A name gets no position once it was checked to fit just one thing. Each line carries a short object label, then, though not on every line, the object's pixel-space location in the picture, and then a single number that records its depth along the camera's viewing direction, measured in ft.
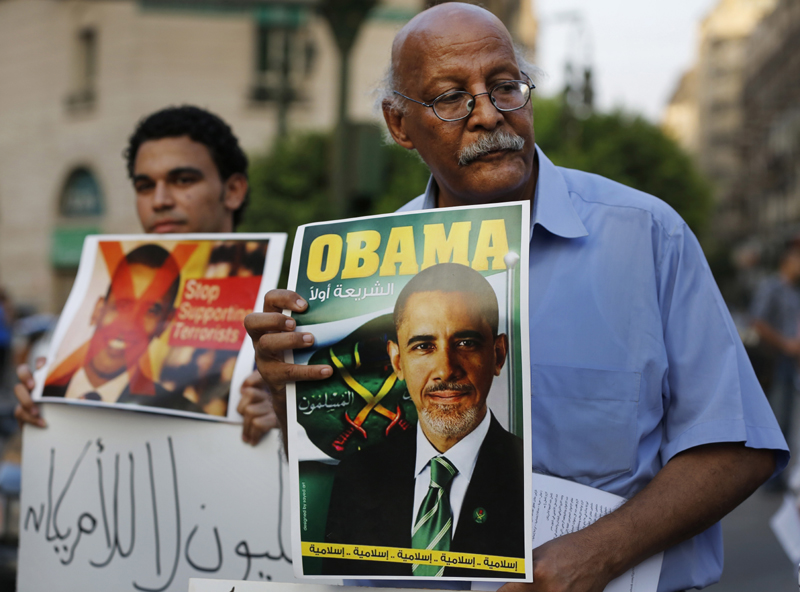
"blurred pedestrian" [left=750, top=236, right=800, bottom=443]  22.79
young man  8.15
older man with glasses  4.78
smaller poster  6.98
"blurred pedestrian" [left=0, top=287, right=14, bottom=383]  41.29
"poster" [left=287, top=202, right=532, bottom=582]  4.45
